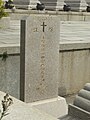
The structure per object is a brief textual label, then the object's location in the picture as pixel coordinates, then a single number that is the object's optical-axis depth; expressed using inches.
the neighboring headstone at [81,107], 166.1
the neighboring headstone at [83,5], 799.5
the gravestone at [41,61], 184.9
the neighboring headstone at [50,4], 781.1
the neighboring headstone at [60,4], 770.8
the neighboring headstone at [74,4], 804.6
